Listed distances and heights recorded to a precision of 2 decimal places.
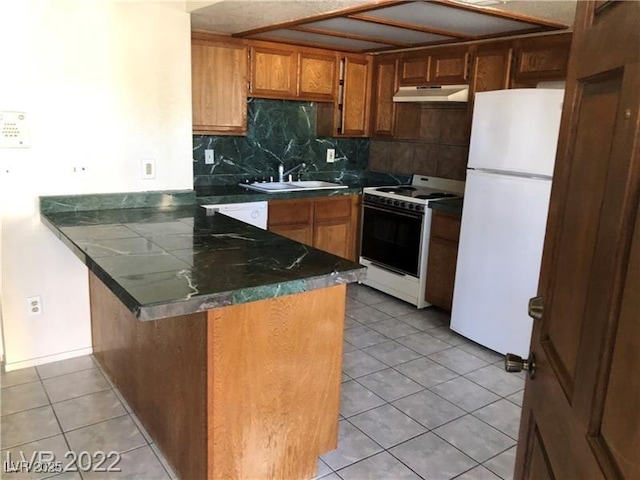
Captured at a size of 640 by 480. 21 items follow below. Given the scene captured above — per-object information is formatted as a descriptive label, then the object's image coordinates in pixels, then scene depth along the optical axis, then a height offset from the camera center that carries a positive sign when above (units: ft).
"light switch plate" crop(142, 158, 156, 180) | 10.68 -0.83
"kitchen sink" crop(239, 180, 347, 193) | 14.12 -1.48
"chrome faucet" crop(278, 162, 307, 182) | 15.56 -1.09
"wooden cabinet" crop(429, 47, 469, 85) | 13.19 +1.94
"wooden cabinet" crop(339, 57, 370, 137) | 15.52 +1.22
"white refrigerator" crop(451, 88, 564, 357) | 10.11 -1.40
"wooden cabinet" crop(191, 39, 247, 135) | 12.78 +1.08
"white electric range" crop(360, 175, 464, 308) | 13.64 -2.56
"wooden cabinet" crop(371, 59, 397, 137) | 15.39 +1.21
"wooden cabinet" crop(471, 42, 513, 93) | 12.19 +1.82
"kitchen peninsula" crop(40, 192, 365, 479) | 5.91 -2.62
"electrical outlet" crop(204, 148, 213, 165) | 14.37 -0.71
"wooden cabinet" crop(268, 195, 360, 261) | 13.98 -2.39
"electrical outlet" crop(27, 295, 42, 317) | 9.97 -3.49
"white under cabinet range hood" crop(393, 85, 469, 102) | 13.20 +1.25
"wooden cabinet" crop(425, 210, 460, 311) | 12.94 -2.92
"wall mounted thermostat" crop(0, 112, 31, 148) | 9.07 -0.16
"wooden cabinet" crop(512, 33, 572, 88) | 11.17 +1.90
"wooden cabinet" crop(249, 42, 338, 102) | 13.74 +1.69
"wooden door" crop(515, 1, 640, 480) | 2.27 -0.67
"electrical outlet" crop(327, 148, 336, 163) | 16.78 -0.61
